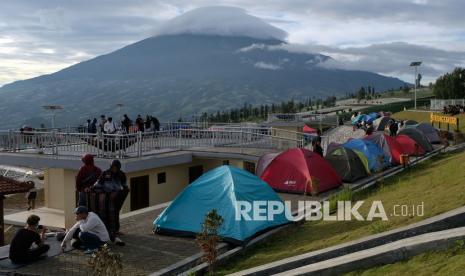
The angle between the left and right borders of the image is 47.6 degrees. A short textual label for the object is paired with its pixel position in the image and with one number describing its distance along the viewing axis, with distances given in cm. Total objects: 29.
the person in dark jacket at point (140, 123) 2503
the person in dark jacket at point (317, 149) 1688
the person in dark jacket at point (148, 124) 2599
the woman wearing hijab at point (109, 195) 1027
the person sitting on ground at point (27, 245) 873
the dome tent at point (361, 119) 4207
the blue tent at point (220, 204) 1002
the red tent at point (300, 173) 1457
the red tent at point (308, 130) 3892
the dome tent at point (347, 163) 1639
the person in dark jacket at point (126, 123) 2433
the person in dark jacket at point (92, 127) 2278
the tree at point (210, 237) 801
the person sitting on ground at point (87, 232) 930
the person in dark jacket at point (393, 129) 2625
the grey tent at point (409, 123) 3117
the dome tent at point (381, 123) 3478
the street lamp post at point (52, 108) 2288
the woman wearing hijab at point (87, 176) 1064
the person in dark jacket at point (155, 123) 2572
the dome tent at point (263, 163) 1576
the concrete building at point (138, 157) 1758
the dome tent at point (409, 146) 2155
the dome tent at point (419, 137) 2264
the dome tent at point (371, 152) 1802
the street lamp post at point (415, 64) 4814
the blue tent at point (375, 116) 4209
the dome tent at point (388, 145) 1956
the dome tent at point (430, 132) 2666
